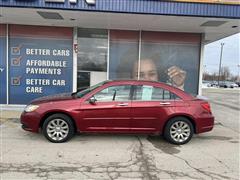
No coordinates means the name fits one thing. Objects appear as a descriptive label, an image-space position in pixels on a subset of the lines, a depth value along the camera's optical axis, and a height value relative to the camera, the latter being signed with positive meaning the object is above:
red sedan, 4.32 -0.85
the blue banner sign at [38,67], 7.50 +0.40
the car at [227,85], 39.91 -0.90
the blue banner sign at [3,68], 7.44 +0.31
